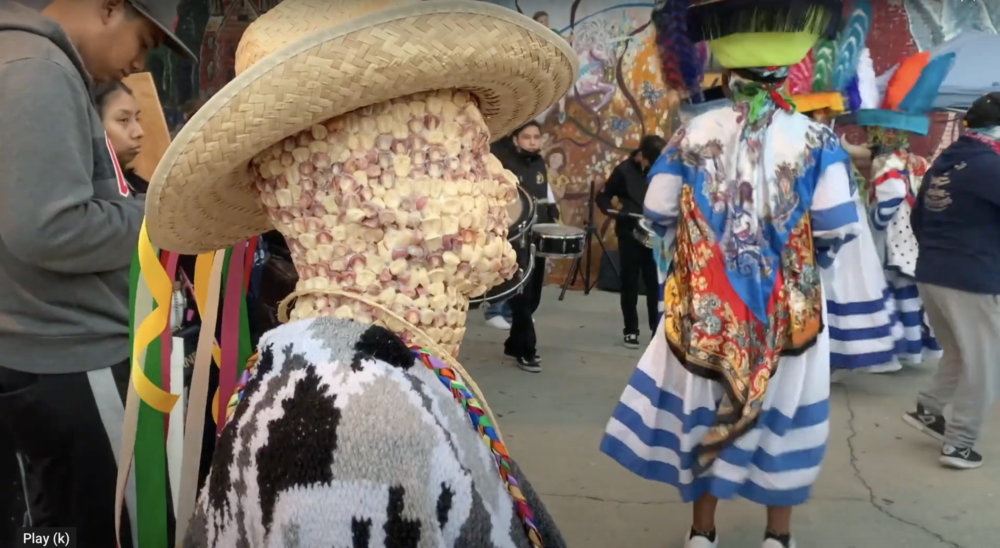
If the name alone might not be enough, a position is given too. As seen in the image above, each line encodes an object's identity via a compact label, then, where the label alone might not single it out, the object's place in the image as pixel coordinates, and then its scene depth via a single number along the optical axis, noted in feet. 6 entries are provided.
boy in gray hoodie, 4.57
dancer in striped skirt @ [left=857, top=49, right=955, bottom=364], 15.24
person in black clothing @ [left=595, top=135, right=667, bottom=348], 18.67
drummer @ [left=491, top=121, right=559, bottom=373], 16.92
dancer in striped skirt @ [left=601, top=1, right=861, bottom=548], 8.05
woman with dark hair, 7.40
